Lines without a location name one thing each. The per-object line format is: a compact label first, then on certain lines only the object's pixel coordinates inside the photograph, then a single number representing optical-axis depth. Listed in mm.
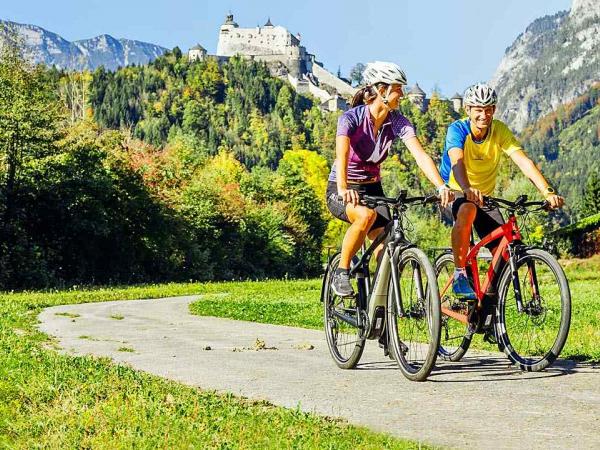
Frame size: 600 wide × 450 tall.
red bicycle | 6729
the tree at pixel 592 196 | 98188
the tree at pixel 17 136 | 32250
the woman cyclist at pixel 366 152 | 7098
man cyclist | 7211
